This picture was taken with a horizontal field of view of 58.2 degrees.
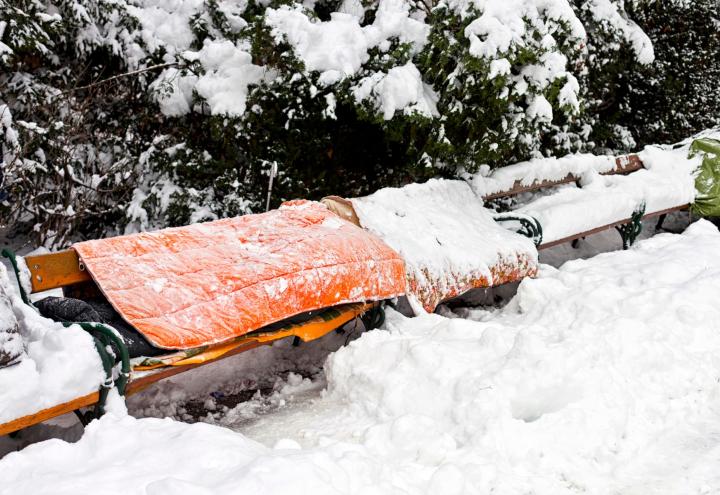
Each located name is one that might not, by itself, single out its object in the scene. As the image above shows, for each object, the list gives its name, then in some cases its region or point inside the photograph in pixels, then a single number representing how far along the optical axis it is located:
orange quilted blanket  3.23
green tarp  7.34
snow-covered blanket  4.46
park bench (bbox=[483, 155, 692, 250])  5.79
